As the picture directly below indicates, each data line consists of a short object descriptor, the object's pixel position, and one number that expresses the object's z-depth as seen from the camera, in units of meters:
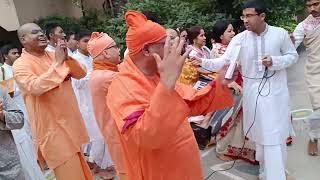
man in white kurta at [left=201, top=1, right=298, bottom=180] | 2.71
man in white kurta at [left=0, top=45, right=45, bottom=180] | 3.03
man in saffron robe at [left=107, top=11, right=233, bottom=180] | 1.31
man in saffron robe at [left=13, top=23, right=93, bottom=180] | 2.64
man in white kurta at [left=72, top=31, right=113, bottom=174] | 3.48
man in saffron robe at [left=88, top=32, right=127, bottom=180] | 2.54
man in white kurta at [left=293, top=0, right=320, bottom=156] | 3.20
